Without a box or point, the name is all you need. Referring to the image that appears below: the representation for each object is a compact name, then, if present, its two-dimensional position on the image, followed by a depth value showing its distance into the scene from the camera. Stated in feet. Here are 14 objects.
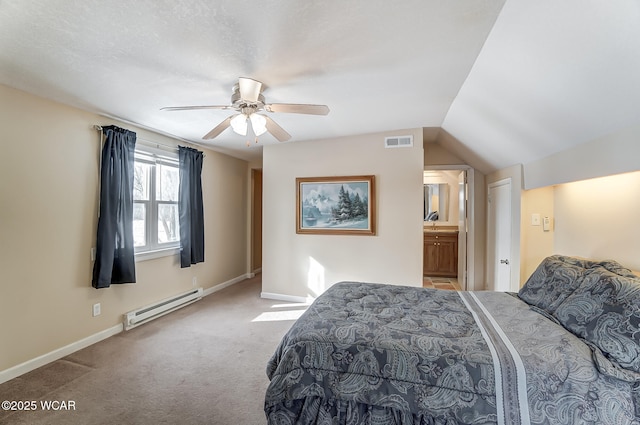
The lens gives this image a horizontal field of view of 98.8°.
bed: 4.10
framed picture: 12.91
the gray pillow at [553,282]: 6.07
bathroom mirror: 20.51
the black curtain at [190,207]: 13.34
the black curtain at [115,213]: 9.65
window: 11.68
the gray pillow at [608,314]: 4.22
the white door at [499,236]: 11.37
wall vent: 12.35
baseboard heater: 10.72
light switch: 9.84
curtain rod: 11.46
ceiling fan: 6.88
